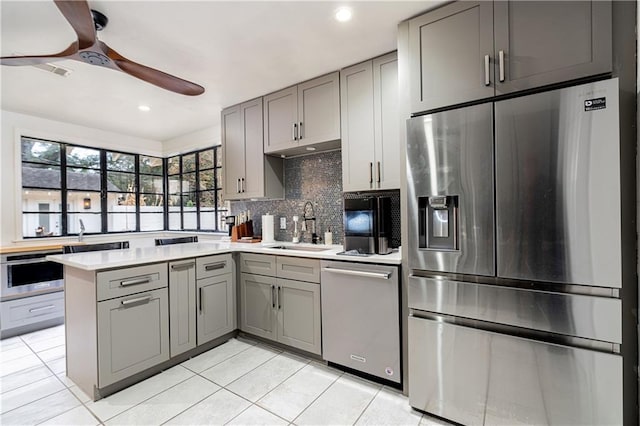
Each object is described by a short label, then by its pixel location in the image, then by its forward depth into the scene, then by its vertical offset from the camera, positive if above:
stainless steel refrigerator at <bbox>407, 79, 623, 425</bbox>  1.35 -0.28
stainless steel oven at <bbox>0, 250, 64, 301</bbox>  3.10 -0.68
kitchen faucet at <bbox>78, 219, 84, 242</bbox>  4.18 -0.26
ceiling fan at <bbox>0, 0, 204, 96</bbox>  1.37 +0.98
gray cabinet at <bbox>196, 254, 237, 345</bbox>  2.61 -0.81
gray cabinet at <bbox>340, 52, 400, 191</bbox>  2.26 +0.71
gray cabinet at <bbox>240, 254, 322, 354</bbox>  2.44 -0.81
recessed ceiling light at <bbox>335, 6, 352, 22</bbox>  1.84 +1.29
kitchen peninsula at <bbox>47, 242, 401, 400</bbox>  1.98 -0.72
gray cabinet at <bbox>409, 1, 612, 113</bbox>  1.40 +0.89
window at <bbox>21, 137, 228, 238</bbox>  3.98 +0.38
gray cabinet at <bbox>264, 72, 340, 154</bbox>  2.61 +0.94
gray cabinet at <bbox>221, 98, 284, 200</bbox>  3.22 +0.62
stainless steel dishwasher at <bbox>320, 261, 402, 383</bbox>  2.02 -0.81
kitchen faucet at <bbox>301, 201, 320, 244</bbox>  3.11 -0.07
